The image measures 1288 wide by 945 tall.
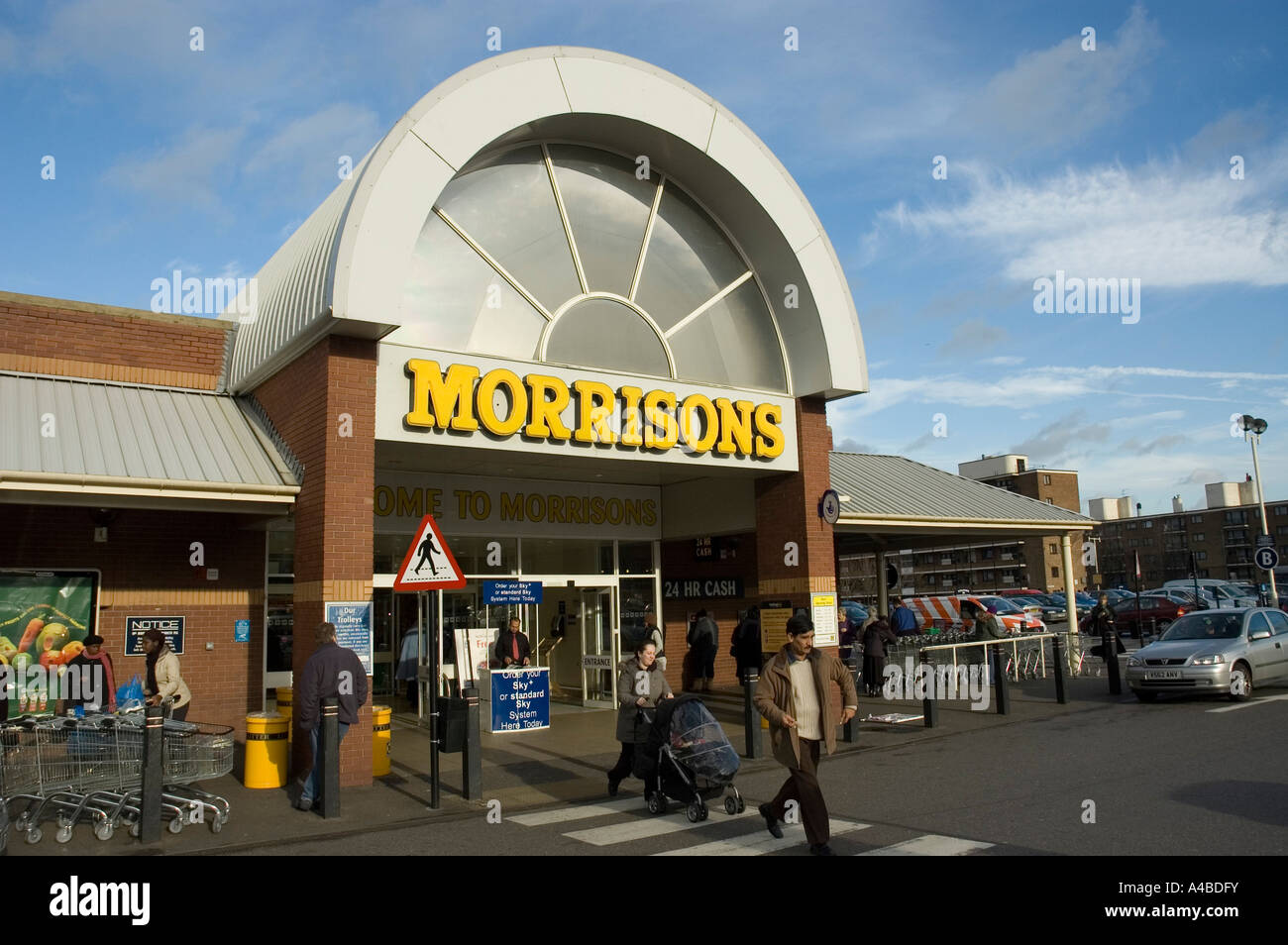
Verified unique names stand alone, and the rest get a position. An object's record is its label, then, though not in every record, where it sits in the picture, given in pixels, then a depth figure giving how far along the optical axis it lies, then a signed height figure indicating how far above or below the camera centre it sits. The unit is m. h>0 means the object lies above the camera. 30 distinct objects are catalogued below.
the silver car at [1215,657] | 15.91 -1.35
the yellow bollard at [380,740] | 11.47 -1.58
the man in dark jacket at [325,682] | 9.96 -0.75
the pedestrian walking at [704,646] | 18.89 -1.01
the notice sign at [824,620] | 15.09 -0.48
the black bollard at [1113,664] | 18.25 -1.58
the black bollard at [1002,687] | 15.48 -1.66
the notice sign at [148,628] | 12.97 -0.23
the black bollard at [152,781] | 8.30 -1.42
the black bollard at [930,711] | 14.45 -1.86
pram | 8.72 -1.48
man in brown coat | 7.28 -0.96
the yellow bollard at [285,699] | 12.04 -1.12
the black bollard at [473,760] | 9.95 -1.60
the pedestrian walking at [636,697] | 9.89 -1.03
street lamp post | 34.22 +5.09
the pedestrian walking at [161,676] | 10.75 -0.69
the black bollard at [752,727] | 12.26 -1.68
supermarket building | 11.52 +3.01
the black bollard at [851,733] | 13.48 -1.99
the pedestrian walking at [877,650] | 18.72 -1.19
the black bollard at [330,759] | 9.27 -1.43
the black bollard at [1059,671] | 16.59 -1.52
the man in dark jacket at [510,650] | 15.26 -0.76
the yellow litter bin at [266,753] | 10.88 -1.59
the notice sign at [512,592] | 15.32 +0.12
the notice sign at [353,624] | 10.95 -0.21
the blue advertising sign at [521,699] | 14.76 -1.51
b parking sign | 23.41 +0.33
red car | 36.03 -1.39
